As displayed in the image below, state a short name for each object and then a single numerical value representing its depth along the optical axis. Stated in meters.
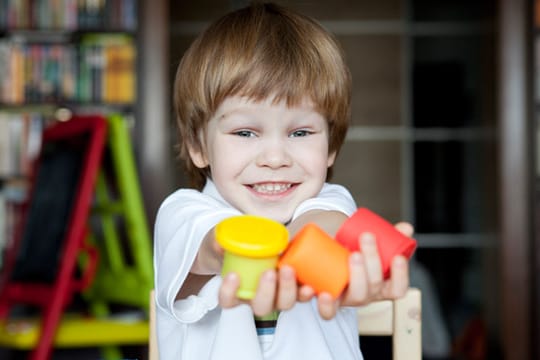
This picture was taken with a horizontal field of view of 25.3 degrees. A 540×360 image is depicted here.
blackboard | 2.51
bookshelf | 3.32
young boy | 1.06
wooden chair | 1.22
